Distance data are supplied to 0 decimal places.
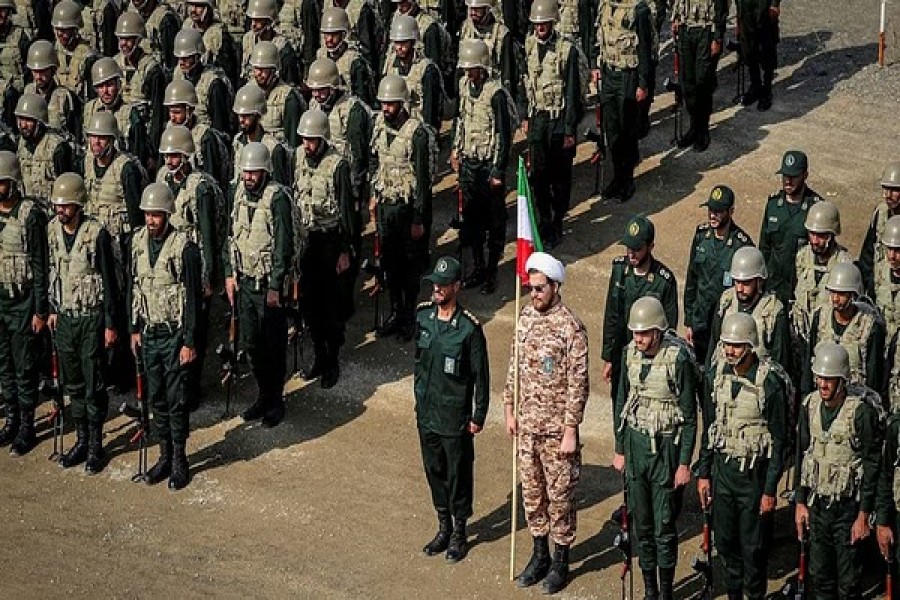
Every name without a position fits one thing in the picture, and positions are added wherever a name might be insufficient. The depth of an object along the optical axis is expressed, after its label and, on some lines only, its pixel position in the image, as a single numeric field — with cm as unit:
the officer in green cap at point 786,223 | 1638
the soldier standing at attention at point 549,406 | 1415
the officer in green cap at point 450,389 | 1461
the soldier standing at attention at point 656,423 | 1376
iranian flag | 1488
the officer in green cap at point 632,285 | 1528
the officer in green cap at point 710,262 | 1589
